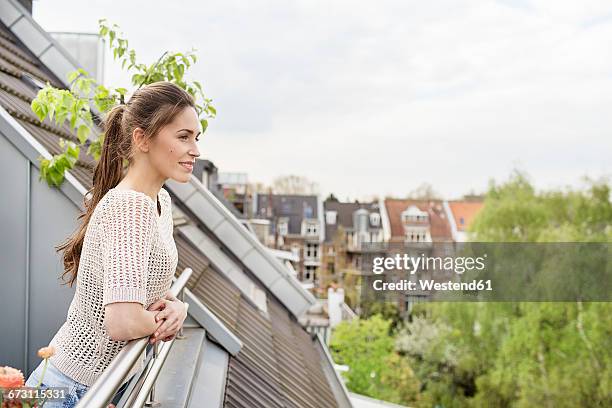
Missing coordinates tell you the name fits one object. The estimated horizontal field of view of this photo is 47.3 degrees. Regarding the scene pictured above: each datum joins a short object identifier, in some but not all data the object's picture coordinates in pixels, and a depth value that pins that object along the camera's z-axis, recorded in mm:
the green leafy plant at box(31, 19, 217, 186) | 2244
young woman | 1214
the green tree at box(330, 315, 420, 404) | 20422
